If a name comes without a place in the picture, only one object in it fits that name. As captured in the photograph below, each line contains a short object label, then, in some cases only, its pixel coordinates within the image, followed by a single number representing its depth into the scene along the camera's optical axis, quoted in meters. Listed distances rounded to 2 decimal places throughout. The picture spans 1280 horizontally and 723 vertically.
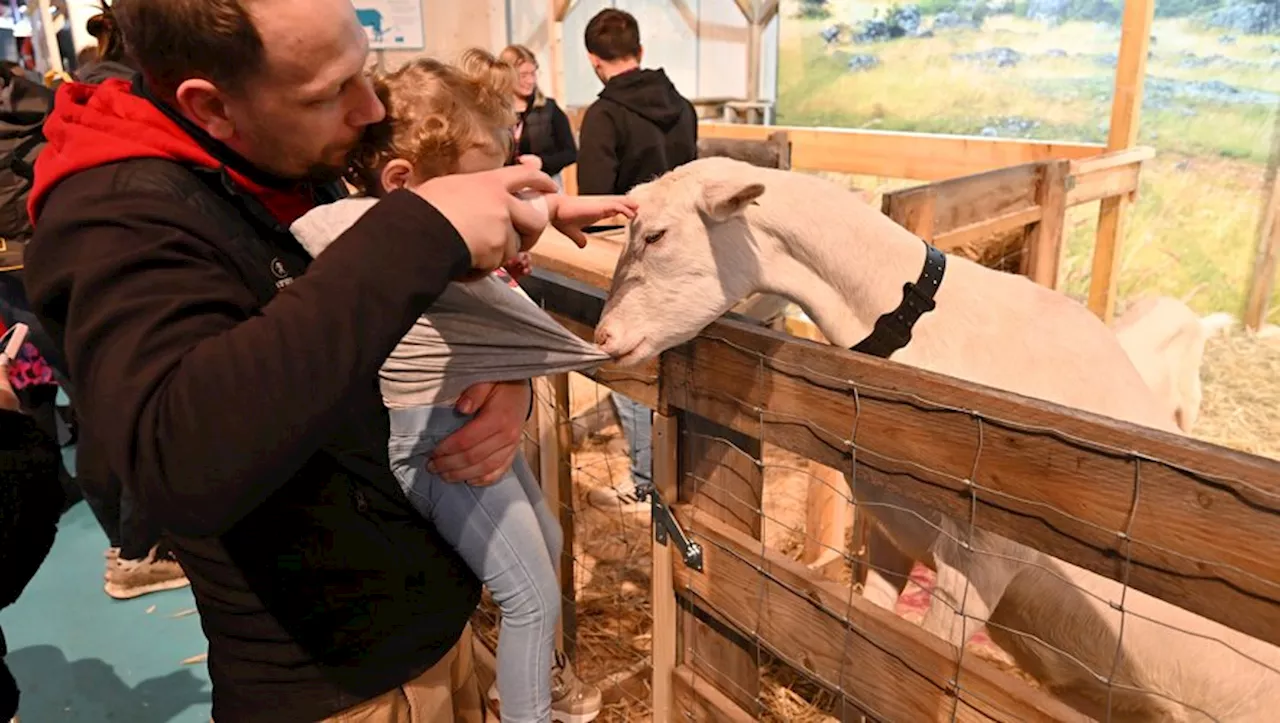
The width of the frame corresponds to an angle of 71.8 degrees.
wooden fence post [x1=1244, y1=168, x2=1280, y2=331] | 7.32
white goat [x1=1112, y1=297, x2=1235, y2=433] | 3.42
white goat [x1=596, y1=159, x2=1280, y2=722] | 1.96
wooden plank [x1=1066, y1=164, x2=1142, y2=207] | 4.46
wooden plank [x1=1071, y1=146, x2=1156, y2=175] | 4.44
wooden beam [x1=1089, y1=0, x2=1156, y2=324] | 4.81
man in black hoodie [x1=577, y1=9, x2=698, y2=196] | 4.46
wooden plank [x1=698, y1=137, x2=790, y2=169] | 5.52
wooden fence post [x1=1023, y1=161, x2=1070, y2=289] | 4.09
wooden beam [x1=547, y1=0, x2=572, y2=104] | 9.20
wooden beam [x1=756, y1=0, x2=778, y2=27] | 11.65
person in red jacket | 0.86
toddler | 1.44
